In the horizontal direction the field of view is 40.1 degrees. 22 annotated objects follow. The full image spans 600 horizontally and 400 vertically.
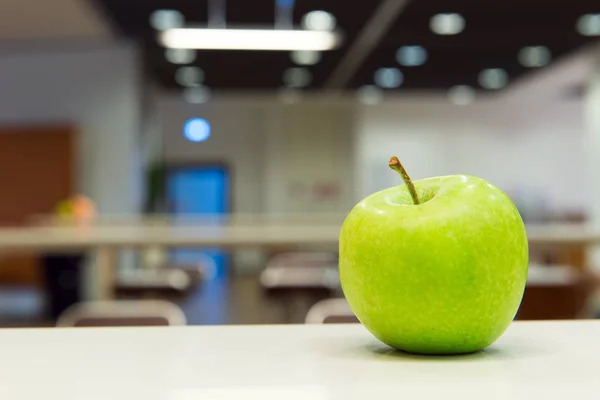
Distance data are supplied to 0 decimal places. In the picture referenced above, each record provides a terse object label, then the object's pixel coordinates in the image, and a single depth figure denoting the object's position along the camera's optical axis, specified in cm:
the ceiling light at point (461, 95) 1268
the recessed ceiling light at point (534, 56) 971
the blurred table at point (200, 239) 283
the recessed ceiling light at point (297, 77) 1115
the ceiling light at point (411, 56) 964
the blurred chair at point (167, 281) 493
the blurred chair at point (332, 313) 191
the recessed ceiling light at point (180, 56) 980
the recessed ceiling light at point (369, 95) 1277
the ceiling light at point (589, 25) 816
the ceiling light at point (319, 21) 799
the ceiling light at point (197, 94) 1291
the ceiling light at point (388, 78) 1124
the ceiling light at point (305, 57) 971
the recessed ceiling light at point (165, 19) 797
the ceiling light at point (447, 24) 806
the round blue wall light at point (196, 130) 1365
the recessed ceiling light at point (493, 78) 1118
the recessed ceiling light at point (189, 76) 1116
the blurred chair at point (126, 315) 212
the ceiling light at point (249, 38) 607
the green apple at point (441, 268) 67
